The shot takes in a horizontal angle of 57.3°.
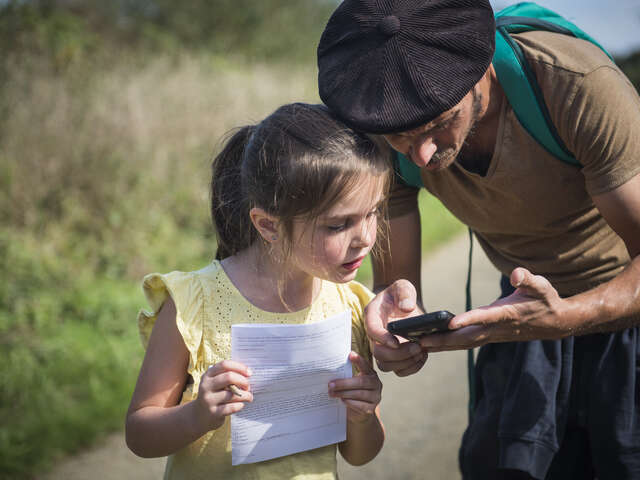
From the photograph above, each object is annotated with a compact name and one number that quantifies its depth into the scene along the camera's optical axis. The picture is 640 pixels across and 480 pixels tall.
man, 1.60
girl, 1.57
